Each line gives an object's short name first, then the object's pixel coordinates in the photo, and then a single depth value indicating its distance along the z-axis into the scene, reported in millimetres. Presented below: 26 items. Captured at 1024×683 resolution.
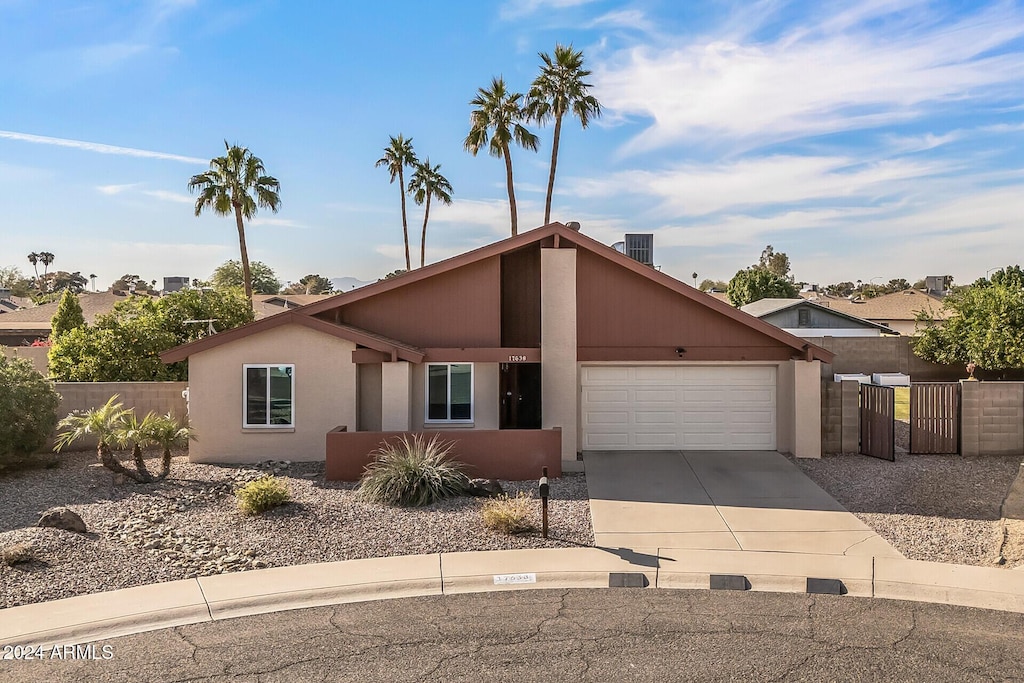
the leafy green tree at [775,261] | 109062
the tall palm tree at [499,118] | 34406
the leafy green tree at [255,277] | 91500
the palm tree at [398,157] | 45188
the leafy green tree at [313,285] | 120312
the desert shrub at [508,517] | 10703
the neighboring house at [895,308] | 53594
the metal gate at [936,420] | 16500
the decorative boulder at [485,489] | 12836
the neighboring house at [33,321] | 42406
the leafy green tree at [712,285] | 110838
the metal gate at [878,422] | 15859
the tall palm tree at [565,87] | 33562
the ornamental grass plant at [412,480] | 12258
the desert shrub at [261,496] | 11492
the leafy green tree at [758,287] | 66125
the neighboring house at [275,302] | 48812
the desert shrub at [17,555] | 9195
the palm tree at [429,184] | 45938
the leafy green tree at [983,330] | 27547
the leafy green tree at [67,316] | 29094
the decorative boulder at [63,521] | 10398
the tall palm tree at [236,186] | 34688
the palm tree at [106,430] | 13484
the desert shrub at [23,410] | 14398
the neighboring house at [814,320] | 46312
